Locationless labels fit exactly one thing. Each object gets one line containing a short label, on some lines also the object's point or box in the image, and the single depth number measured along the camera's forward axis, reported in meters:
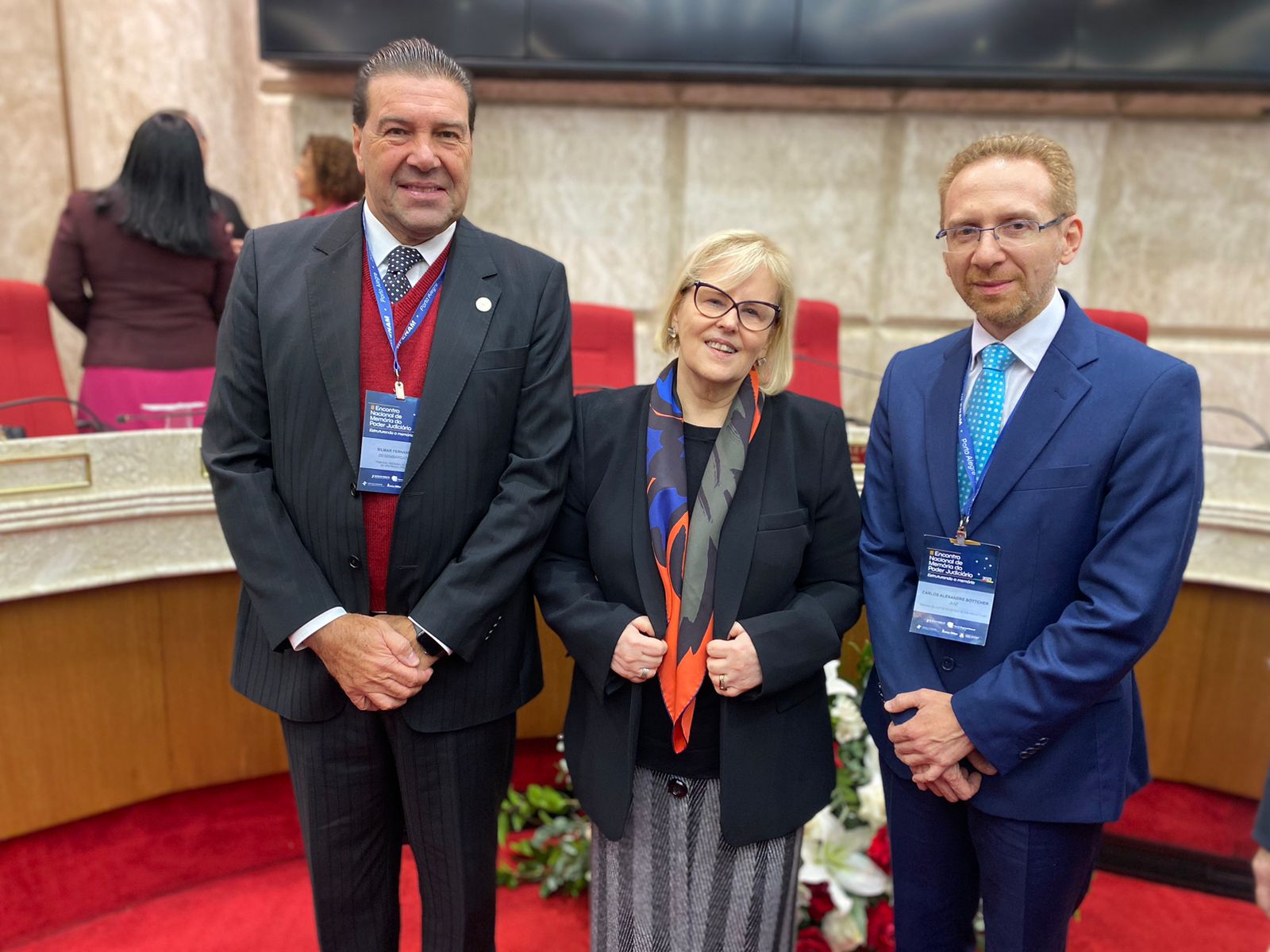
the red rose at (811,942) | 1.80
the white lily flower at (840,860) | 1.72
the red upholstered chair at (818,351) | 3.36
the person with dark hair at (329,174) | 2.74
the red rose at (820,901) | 1.79
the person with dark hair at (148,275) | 2.36
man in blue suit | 1.09
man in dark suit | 1.24
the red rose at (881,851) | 1.73
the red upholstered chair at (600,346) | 3.06
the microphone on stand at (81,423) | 1.91
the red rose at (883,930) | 1.78
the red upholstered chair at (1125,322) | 2.85
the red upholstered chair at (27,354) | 2.49
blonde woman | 1.25
